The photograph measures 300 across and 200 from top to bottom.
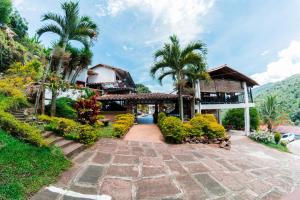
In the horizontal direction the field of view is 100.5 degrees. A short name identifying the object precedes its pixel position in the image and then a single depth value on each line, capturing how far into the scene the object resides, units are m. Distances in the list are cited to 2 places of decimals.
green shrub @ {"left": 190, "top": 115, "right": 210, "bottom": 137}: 7.20
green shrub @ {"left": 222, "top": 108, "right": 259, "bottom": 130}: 16.26
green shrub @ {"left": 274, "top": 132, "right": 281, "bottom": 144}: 12.71
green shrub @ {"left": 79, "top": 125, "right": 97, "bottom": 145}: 4.99
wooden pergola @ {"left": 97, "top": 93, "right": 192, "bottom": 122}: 11.72
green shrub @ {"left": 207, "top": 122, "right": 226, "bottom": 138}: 7.44
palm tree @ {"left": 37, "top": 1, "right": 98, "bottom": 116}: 6.99
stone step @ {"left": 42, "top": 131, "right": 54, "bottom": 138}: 4.69
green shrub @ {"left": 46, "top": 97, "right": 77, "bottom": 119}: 8.23
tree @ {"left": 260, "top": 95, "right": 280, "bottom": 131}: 16.09
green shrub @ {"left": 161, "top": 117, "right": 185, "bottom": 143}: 6.71
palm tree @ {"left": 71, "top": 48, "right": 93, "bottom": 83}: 12.99
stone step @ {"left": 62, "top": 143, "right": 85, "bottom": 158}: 3.96
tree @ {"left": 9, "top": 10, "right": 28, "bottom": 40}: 13.87
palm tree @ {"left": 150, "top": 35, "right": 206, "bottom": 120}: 8.78
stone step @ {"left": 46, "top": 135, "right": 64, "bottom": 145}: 4.24
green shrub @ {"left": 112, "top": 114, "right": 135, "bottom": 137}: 6.93
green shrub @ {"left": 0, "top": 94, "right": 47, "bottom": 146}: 3.67
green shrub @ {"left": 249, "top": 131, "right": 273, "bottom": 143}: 12.30
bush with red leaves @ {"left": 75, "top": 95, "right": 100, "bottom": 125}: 6.51
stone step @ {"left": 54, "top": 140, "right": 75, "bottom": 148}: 4.29
